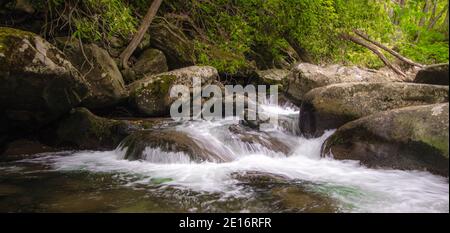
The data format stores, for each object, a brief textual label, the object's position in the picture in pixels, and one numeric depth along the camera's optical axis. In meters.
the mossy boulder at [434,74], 7.78
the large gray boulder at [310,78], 10.80
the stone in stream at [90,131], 7.91
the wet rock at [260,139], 7.62
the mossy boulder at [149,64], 10.80
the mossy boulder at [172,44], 11.80
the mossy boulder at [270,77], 13.26
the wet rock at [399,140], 5.60
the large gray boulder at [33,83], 6.44
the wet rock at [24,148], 7.50
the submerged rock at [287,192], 4.46
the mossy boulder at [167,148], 6.67
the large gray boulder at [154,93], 9.04
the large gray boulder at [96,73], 8.42
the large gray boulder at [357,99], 7.15
